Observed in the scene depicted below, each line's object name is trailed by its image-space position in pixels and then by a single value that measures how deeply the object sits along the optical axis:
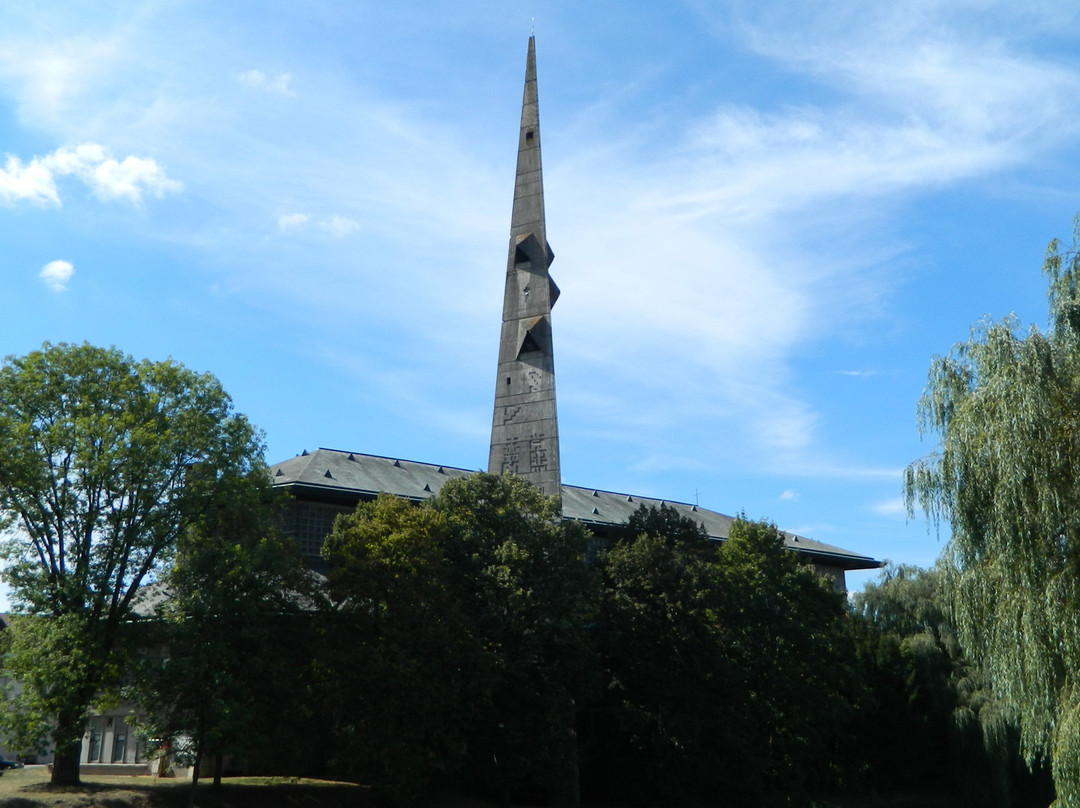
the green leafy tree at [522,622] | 30.97
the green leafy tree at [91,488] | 27.34
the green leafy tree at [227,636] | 26.75
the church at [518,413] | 38.88
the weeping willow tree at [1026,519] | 19.58
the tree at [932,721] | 41.59
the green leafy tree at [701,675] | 35.28
